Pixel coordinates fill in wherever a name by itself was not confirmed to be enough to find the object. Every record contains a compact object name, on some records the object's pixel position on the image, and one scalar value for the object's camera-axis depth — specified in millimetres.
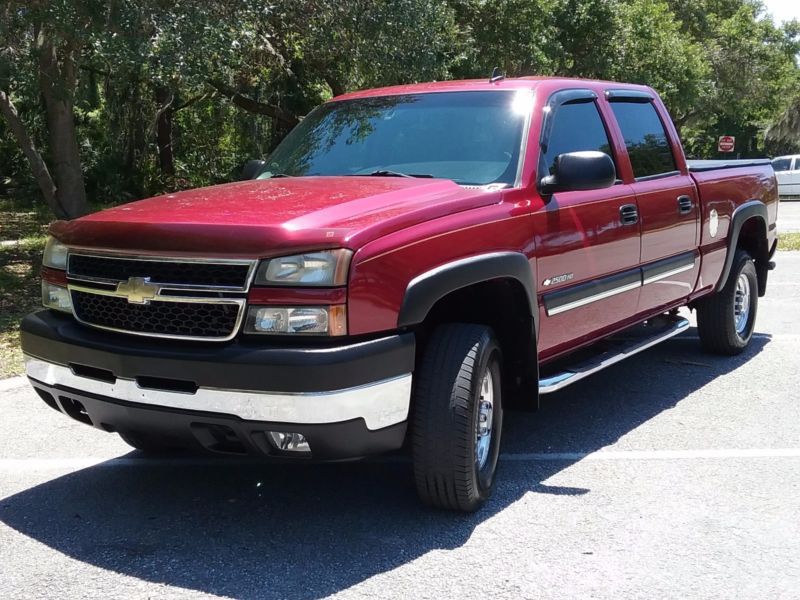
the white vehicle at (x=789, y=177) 29959
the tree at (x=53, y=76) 8570
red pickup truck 3211
